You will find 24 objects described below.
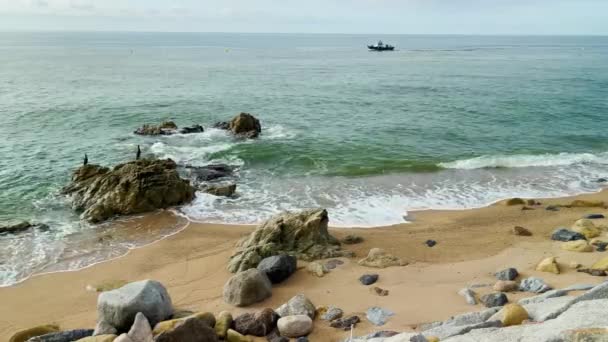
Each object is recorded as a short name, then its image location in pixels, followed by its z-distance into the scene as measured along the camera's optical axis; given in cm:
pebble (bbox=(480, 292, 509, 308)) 1074
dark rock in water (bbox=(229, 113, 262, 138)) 3231
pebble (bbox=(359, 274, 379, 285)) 1283
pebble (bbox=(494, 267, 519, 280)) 1244
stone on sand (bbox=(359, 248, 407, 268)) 1411
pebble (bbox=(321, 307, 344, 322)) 1092
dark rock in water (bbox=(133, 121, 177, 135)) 3303
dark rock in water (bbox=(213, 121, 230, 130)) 3444
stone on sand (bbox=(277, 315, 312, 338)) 1030
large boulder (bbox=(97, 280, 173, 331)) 1021
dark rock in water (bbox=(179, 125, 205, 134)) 3325
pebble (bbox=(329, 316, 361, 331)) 1051
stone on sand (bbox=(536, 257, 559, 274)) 1271
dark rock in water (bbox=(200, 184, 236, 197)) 2141
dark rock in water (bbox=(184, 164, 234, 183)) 2359
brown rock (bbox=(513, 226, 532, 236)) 1677
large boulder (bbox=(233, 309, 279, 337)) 1036
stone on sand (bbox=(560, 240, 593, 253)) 1417
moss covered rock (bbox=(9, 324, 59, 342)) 1065
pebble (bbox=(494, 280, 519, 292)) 1170
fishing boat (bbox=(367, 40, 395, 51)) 13350
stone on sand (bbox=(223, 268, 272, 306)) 1203
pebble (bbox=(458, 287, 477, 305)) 1120
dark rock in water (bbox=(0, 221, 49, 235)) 1780
